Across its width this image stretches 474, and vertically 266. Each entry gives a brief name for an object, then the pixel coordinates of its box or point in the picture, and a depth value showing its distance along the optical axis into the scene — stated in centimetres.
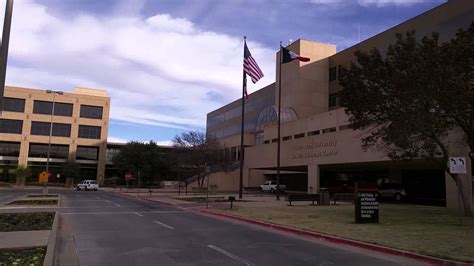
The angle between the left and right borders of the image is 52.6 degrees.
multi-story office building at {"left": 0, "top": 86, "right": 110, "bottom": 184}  9981
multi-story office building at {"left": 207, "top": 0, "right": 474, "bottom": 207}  4460
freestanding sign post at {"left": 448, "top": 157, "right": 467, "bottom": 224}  1712
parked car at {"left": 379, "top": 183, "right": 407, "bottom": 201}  4166
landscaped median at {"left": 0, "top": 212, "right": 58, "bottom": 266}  934
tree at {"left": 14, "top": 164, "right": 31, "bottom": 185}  8819
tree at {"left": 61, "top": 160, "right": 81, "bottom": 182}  9556
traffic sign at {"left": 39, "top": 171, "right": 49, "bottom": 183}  4391
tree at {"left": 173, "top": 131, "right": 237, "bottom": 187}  6931
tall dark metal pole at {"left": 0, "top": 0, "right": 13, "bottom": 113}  909
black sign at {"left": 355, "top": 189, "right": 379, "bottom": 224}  1800
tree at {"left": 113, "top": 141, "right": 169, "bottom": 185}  9206
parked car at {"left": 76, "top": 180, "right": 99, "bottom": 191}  7256
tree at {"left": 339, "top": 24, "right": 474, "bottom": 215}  1898
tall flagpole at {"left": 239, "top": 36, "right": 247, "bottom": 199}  3803
